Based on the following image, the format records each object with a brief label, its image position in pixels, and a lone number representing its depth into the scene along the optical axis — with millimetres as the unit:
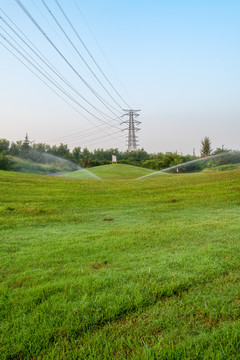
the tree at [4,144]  45269
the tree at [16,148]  43825
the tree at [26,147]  45412
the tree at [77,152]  57338
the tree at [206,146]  47378
